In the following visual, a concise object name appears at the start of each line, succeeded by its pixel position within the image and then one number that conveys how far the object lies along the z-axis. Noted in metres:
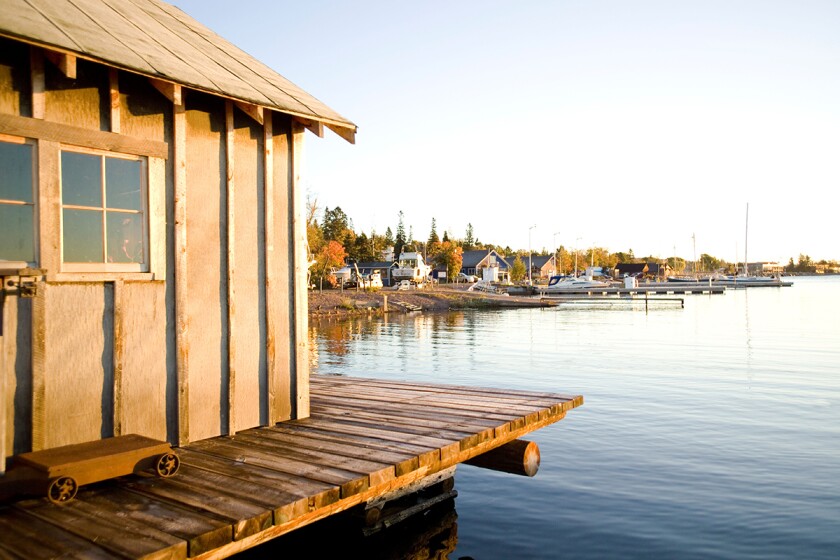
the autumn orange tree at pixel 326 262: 83.38
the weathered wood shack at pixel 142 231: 5.82
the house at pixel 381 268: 113.81
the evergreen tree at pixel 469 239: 176.85
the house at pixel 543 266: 156.38
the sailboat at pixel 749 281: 132.85
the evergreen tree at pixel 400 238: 149.64
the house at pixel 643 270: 166.25
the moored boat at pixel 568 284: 105.19
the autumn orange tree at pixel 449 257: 115.56
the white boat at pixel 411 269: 114.62
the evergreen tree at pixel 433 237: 143.62
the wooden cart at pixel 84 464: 5.25
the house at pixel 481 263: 135.62
